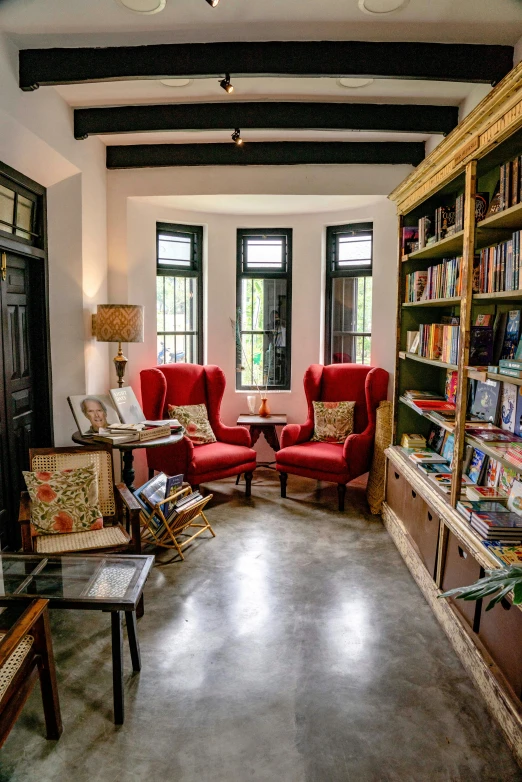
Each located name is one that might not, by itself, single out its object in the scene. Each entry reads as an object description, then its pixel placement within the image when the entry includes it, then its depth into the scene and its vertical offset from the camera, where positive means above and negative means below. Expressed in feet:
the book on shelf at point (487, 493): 9.12 -2.69
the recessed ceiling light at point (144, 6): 8.40 +5.18
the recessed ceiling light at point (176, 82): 11.38 +5.37
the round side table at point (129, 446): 12.12 -2.51
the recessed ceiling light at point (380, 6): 8.41 +5.22
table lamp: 13.83 +0.31
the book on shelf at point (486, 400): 9.50 -1.14
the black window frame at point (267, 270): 19.40 +2.40
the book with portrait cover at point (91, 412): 12.84 -1.91
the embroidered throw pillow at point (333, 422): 17.04 -2.74
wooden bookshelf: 7.36 -0.95
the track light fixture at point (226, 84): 9.84 +4.61
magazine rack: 12.10 -4.38
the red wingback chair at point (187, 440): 15.08 -3.02
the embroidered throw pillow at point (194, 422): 16.67 -2.72
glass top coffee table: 7.04 -3.58
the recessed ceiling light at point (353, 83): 11.30 +5.35
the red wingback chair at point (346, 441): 15.39 -2.98
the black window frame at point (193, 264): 18.47 +2.52
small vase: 18.57 -2.53
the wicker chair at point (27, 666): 5.69 -3.78
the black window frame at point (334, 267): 18.28 +2.42
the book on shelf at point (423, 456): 12.14 -2.75
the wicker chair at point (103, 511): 9.62 -3.49
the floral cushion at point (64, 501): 9.95 -3.15
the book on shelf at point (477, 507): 8.73 -2.81
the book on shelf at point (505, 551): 7.41 -3.03
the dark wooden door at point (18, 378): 11.71 -1.02
